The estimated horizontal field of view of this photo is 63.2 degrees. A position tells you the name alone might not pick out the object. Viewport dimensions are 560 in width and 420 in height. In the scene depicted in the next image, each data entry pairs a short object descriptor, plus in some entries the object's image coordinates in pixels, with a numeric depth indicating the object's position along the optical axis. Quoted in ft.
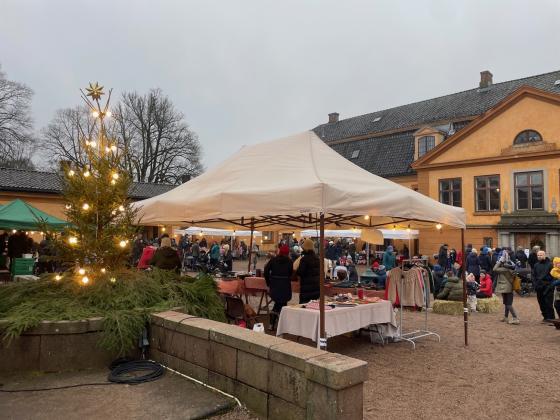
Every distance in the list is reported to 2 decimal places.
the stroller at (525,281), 50.19
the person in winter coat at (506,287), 31.50
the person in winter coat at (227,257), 68.51
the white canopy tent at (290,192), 17.65
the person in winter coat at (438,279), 43.19
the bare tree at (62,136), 131.44
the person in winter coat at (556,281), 29.22
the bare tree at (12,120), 108.58
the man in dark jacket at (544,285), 32.96
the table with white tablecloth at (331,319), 20.53
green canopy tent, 41.82
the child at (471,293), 37.37
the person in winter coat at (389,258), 56.04
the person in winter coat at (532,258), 53.52
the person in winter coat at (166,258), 27.91
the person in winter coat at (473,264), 46.83
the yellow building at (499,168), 72.43
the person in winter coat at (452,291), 38.99
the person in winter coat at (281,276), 24.68
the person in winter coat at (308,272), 24.31
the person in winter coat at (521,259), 58.39
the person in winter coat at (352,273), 46.65
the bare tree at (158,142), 142.72
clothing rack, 25.27
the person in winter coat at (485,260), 51.75
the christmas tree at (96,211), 20.36
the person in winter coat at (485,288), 39.32
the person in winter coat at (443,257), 63.05
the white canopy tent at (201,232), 65.75
